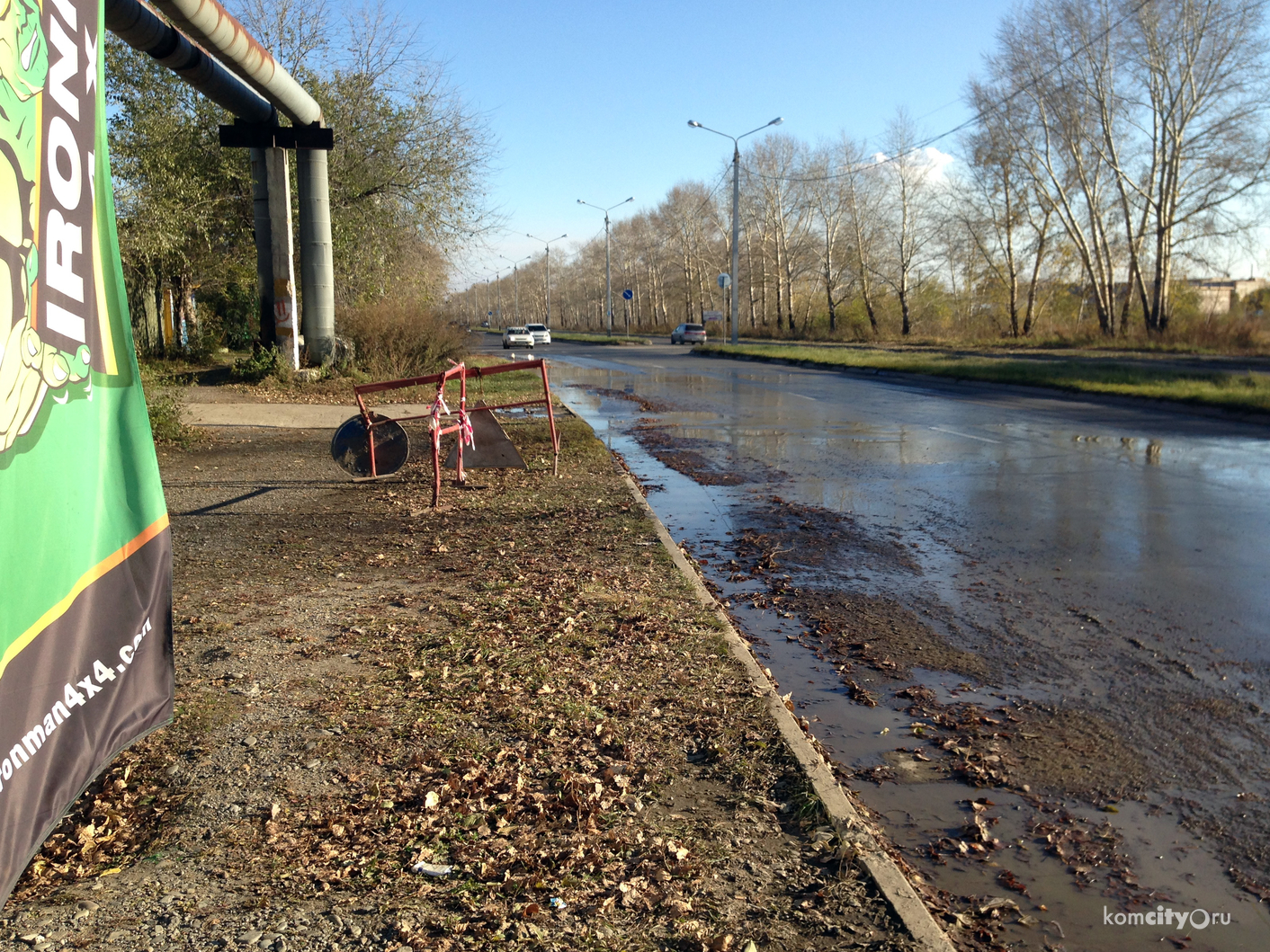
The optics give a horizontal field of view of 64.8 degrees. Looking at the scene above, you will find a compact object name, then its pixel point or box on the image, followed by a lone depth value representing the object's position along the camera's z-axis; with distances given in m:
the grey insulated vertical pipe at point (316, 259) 19.70
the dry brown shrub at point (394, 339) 21.22
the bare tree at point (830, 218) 67.94
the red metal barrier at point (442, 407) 9.02
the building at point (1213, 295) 47.60
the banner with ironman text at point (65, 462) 2.44
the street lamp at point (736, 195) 41.70
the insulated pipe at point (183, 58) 10.80
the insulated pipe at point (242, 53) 11.60
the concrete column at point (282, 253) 19.19
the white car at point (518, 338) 58.00
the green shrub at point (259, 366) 19.91
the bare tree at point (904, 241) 61.06
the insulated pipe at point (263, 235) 20.42
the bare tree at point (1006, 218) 48.24
